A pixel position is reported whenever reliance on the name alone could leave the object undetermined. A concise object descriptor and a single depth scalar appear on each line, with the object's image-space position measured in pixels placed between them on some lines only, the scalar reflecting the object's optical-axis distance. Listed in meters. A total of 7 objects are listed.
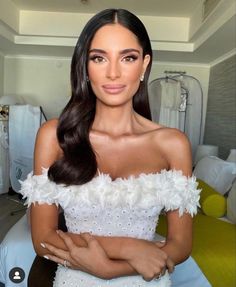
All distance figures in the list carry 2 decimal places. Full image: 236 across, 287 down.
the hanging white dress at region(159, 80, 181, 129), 4.45
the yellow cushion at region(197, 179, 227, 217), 2.43
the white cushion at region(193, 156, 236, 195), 2.65
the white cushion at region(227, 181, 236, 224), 2.30
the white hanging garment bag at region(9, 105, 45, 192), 3.68
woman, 0.70
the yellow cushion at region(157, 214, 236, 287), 1.70
